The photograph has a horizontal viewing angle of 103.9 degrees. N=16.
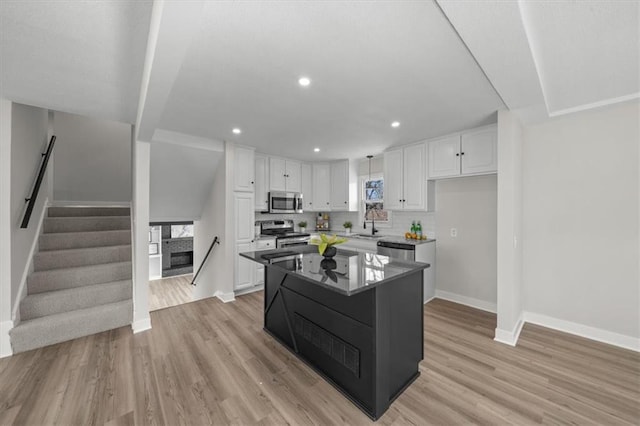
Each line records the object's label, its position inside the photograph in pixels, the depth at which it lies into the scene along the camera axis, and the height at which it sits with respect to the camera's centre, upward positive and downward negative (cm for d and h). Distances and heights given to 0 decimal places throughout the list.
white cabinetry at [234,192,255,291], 416 -38
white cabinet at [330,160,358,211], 518 +56
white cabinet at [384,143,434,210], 398 +55
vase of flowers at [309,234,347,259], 233 -29
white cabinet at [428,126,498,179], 326 +83
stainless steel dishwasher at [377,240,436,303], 373 -61
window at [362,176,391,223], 502 +28
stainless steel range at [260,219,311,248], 479 -41
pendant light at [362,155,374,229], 525 +30
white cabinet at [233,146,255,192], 416 +75
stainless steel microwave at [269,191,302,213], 479 +23
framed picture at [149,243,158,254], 770 -107
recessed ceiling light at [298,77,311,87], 206 +111
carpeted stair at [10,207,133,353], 269 -88
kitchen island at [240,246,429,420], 174 -88
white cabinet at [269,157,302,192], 488 +78
